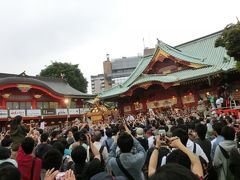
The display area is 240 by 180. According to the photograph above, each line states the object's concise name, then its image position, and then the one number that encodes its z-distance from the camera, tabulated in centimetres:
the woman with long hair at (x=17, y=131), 426
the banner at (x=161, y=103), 1594
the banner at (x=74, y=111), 2079
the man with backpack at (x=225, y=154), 267
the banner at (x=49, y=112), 1911
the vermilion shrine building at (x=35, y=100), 1799
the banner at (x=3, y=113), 1704
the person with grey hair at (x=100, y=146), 363
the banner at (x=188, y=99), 1500
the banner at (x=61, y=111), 2002
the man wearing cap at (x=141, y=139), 407
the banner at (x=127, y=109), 1870
